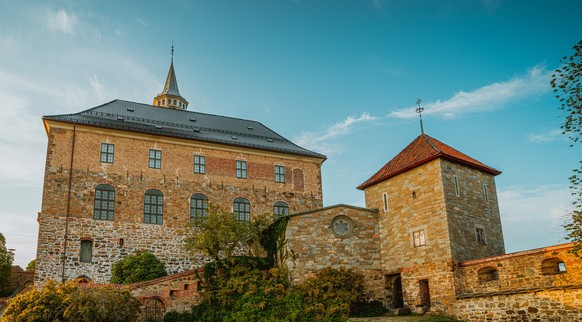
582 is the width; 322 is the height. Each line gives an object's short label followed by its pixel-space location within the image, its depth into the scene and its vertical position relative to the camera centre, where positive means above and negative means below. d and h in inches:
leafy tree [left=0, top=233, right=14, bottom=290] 1386.6 +105.8
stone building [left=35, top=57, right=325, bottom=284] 1031.0 +253.6
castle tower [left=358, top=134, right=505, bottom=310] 816.9 +111.3
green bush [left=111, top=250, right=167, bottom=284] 995.3 +56.9
